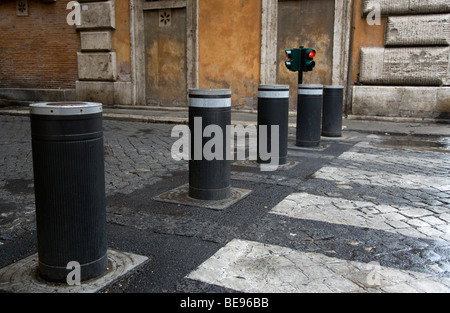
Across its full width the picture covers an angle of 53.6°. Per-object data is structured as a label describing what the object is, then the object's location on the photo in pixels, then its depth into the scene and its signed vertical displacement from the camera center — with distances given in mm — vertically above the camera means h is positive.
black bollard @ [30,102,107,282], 2426 -550
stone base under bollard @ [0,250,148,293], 2535 -1127
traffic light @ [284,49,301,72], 8305 +548
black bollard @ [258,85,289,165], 5715 -261
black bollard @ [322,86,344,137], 8266 -422
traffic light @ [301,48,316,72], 8219 +561
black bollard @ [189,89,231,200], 4105 -515
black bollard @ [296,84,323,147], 7035 -420
